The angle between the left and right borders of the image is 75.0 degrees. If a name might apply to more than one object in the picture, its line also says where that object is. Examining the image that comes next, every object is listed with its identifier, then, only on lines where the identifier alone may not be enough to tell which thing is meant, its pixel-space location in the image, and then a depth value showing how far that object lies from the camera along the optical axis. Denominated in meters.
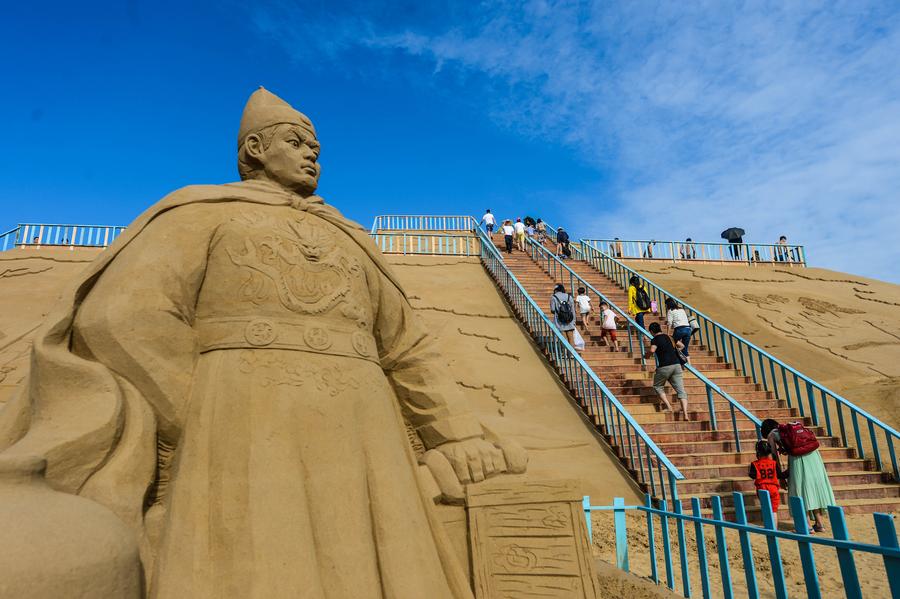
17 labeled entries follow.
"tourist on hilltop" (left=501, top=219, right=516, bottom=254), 17.09
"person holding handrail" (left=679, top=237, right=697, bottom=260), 20.16
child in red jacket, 5.94
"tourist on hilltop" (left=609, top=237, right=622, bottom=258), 19.70
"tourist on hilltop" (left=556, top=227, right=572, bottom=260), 17.83
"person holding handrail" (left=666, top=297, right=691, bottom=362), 9.98
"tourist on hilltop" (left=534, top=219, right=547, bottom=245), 20.80
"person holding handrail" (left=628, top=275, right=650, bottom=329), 11.48
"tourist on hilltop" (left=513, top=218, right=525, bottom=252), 17.88
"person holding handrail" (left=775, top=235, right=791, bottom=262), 20.39
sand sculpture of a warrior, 1.93
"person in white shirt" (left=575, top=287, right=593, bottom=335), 11.52
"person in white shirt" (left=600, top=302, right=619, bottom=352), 10.41
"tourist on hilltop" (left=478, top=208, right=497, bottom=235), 21.11
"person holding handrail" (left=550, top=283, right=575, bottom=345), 10.16
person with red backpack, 5.54
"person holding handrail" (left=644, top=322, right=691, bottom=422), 8.03
